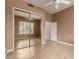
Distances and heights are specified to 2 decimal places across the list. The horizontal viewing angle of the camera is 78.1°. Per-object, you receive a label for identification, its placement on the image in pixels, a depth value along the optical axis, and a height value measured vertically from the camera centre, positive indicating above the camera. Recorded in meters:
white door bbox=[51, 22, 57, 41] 4.97 -0.24
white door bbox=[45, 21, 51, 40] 5.37 -0.26
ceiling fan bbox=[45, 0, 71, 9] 3.07 +1.74
